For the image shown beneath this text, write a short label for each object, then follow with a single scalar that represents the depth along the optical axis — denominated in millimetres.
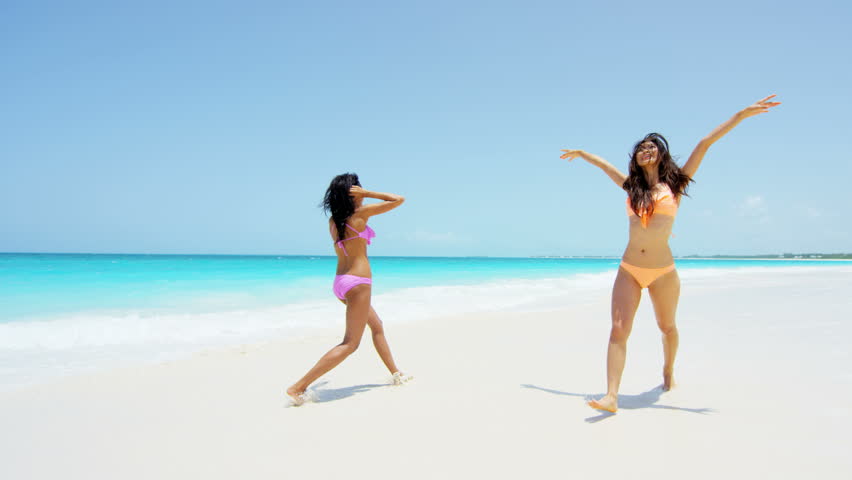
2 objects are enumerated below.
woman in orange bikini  3242
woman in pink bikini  3721
